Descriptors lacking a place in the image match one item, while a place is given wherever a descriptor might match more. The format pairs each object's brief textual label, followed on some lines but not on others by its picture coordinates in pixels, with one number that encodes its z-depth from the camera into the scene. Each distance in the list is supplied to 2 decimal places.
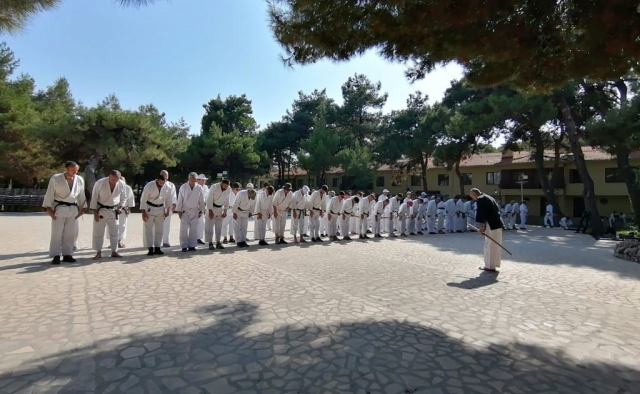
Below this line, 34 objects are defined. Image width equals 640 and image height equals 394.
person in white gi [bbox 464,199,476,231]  19.62
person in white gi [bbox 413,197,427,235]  17.52
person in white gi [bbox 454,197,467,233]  19.45
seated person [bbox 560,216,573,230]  25.10
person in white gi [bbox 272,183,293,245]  11.84
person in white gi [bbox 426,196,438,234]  18.12
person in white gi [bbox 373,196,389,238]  15.57
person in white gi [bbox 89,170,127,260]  7.98
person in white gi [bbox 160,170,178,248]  9.25
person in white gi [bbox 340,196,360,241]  14.00
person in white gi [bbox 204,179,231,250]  10.52
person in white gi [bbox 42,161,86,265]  7.25
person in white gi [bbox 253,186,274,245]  11.91
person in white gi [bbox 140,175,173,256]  8.80
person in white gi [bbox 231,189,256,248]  10.99
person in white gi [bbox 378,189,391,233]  16.39
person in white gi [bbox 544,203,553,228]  25.31
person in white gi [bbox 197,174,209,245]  11.48
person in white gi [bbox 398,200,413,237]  16.45
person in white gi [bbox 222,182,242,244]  12.30
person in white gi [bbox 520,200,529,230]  22.92
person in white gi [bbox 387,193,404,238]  16.03
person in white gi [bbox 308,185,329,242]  13.01
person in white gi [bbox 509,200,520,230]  22.28
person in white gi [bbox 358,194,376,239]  14.83
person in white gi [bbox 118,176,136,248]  9.29
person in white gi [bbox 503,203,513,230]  22.25
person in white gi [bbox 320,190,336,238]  13.88
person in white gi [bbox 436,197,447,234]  18.84
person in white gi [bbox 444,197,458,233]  19.27
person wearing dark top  7.98
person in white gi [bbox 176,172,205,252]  9.71
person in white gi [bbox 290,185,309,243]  12.42
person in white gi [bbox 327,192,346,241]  13.74
